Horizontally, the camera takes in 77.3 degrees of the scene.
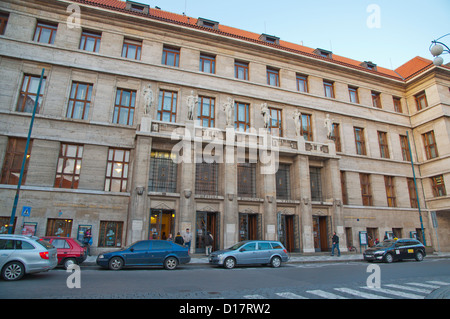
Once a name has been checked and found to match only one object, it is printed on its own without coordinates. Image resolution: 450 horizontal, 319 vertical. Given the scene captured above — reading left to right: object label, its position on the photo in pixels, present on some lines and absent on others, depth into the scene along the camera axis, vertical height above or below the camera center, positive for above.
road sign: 16.05 +1.60
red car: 13.21 -0.47
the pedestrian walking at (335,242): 21.60 +0.08
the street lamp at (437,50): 9.52 +6.35
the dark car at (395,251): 18.11 -0.47
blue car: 13.12 -0.68
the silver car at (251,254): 14.65 -0.62
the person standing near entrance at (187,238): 18.42 +0.23
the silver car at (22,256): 9.27 -0.53
